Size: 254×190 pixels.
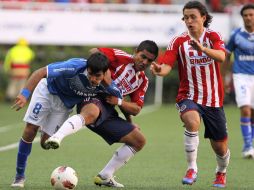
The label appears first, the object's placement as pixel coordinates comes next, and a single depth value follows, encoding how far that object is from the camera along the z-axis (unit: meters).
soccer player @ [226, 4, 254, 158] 25.75
